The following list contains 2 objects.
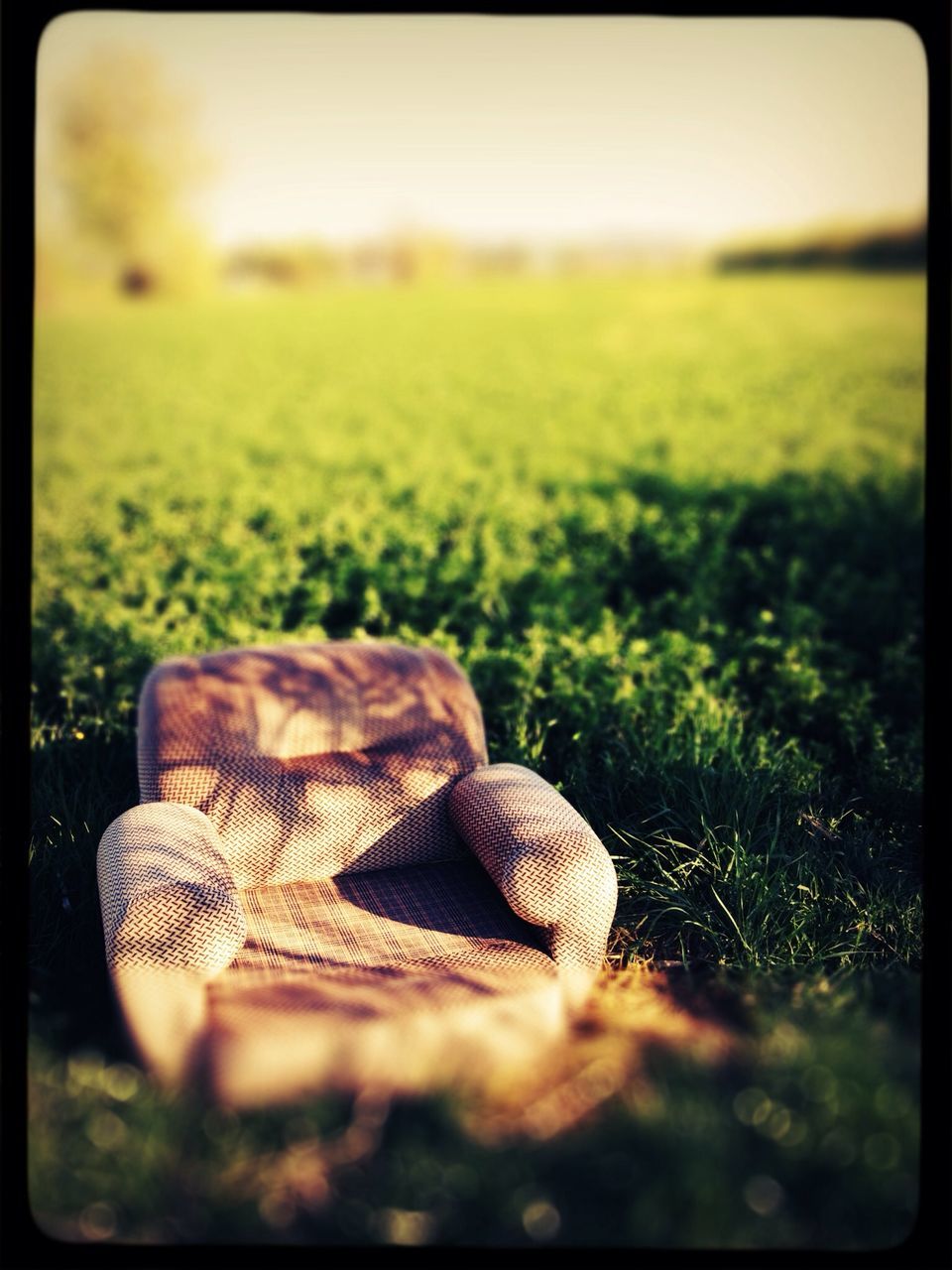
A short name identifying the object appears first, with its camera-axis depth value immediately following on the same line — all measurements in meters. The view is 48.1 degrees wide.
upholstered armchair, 2.32
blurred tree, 31.53
